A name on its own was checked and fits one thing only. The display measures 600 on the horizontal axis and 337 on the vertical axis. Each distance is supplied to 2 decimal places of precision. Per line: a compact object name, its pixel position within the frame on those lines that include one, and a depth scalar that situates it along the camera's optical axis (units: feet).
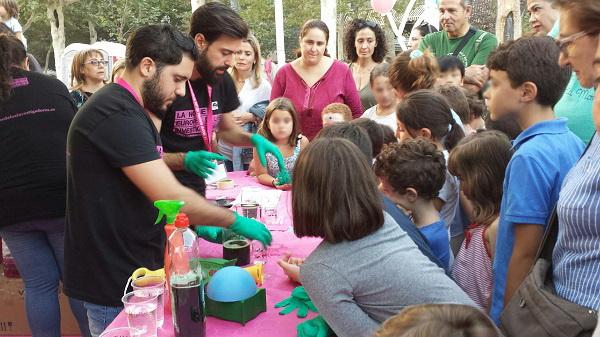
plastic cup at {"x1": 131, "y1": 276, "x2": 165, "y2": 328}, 4.90
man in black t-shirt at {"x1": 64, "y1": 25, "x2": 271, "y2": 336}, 5.51
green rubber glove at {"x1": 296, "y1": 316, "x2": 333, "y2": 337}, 4.73
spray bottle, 4.61
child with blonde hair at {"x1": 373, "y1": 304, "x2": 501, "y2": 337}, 2.50
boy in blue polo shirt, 5.06
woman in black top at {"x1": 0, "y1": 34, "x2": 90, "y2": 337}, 7.81
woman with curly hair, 14.32
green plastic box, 5.00
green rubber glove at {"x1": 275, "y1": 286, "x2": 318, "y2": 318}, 5.24
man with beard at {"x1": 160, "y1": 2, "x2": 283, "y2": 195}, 8.00
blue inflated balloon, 5.01
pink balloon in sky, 26.84
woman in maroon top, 13.26
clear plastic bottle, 4.57
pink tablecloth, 4.95
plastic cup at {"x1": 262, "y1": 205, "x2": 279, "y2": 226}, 8.30
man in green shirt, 11.92
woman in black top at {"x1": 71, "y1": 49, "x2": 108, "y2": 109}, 15.52
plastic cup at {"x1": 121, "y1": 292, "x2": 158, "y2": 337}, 4.75
